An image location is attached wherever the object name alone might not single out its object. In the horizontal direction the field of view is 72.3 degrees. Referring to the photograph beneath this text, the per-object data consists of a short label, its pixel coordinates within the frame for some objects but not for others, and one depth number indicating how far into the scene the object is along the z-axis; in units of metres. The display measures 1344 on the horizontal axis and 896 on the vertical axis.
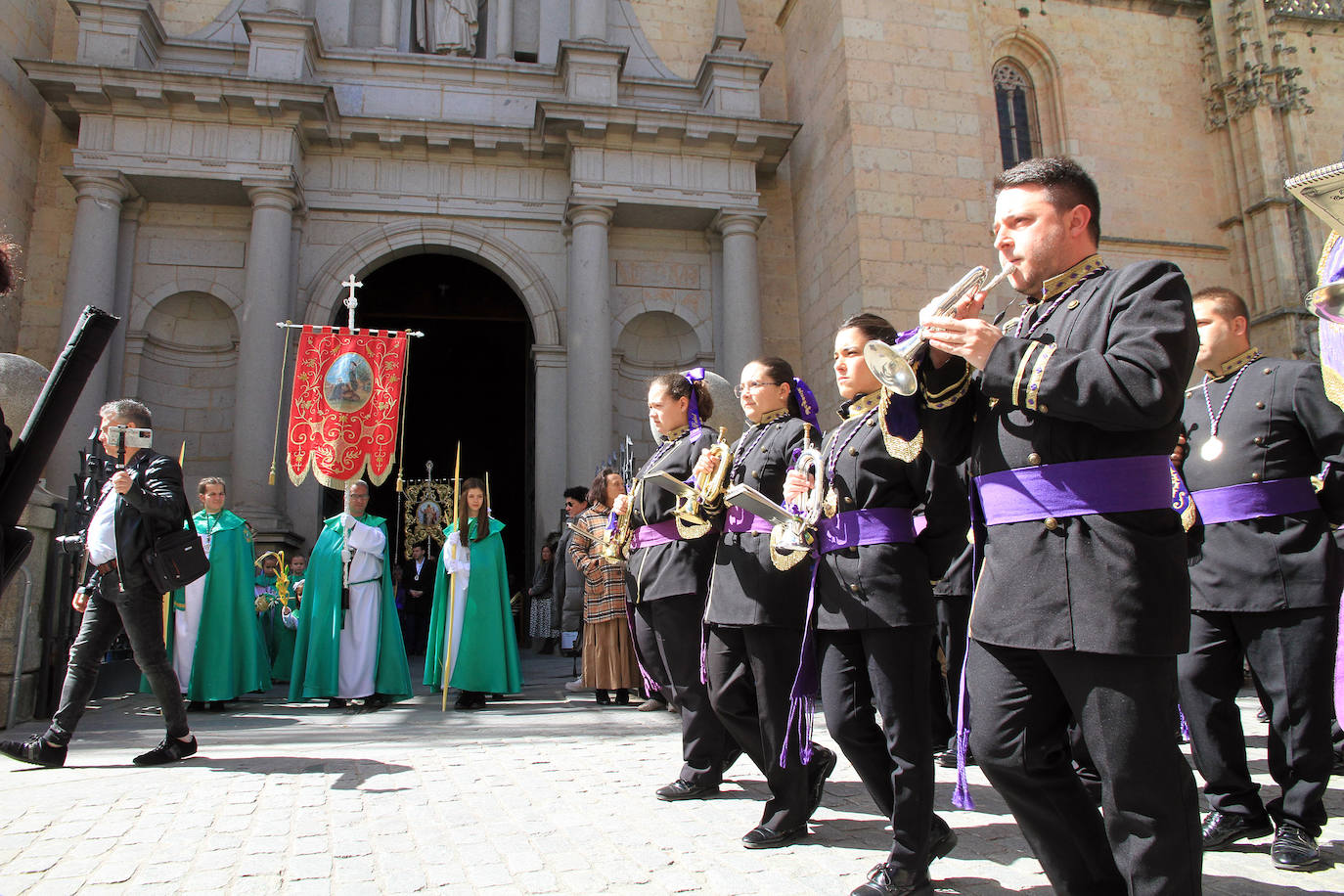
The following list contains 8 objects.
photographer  5.18
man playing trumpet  2.02
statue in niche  14.69
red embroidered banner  9.75
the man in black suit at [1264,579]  3.35
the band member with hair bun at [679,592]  4.27
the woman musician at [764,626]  3.46
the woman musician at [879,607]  3.02
